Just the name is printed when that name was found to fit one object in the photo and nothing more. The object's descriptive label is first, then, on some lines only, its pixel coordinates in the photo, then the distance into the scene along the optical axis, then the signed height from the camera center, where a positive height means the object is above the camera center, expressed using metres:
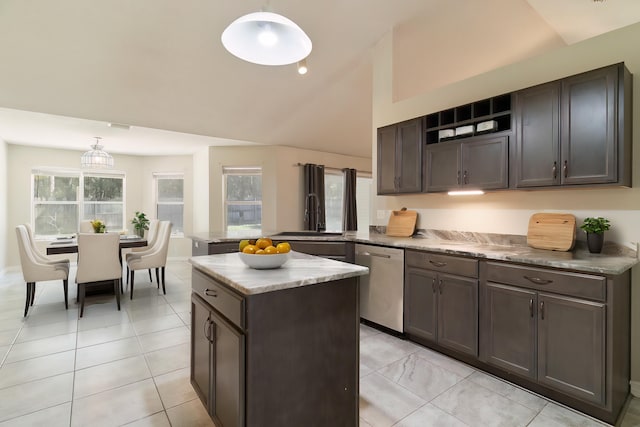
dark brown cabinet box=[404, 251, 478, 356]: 2.36 -0.76
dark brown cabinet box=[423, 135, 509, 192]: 2.56 +0.43
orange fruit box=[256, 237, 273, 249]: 1.71 -0.18
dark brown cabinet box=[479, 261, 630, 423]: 1.76 -0.77
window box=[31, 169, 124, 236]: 6.12 +0.25
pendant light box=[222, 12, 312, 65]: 1.63 +0.92
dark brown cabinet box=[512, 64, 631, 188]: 1.97 +0.57
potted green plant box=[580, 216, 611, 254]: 2.12 -0.13
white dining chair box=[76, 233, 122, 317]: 3.58 -0.58
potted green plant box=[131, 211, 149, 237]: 4.92 -0.22
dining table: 3.77 -0.45
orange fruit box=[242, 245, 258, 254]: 1.65 -0.20
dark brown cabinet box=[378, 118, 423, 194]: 3.17 +0.59
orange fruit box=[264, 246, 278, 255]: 1.63 -0.21
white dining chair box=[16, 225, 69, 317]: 3.48 -0.68
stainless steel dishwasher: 2.88 -0.74
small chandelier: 4.78 +0.82
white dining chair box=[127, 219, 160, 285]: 5.28 -0.37
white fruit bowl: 1.60 -0.26
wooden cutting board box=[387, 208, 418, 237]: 3.45 -0.13
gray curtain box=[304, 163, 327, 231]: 6.08 +0.25
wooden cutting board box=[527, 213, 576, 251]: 2.28 -0.15
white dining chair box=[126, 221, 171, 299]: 4.38 -0.67
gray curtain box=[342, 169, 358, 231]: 6.70 +0.23
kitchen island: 1.32 -0.63
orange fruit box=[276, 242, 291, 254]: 1.65 -0.20
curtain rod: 6.56 +0.94
